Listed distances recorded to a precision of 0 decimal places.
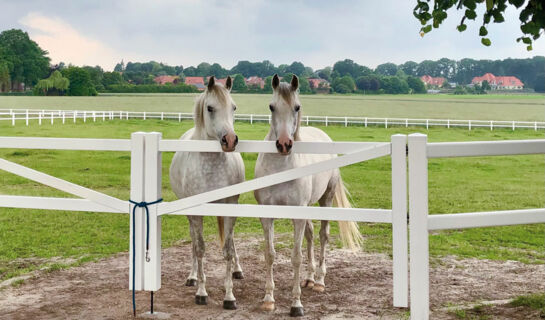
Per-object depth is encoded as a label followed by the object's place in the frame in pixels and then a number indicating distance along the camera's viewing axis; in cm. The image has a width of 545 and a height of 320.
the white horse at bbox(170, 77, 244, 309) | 591
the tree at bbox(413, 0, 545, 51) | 641
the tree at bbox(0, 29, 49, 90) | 5128
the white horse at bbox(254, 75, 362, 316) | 569
